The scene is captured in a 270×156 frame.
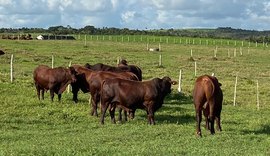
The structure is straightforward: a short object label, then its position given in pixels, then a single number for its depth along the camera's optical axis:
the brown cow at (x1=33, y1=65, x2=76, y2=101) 22.39
